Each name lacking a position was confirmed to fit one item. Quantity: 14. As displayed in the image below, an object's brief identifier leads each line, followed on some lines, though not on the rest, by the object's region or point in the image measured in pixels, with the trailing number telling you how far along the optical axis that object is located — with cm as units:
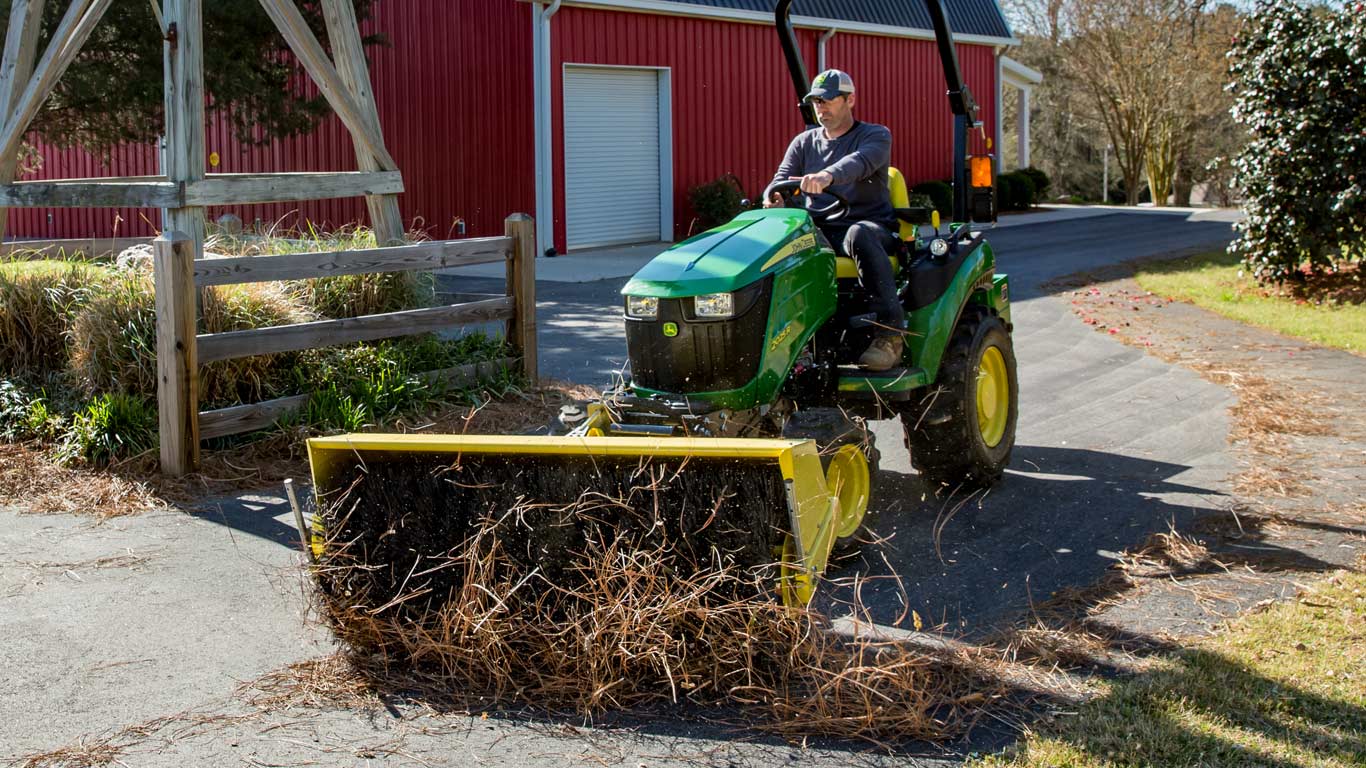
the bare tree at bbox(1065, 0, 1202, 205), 3309
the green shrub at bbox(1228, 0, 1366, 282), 1330
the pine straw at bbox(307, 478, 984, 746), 418
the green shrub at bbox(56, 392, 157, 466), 731
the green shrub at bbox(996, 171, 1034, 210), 2858
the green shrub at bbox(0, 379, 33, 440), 777
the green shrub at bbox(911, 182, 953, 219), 2514
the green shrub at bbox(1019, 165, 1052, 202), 2972
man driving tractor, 597
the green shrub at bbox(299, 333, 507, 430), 788
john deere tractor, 443
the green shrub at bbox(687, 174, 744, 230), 2064
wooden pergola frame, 832
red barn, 1880
